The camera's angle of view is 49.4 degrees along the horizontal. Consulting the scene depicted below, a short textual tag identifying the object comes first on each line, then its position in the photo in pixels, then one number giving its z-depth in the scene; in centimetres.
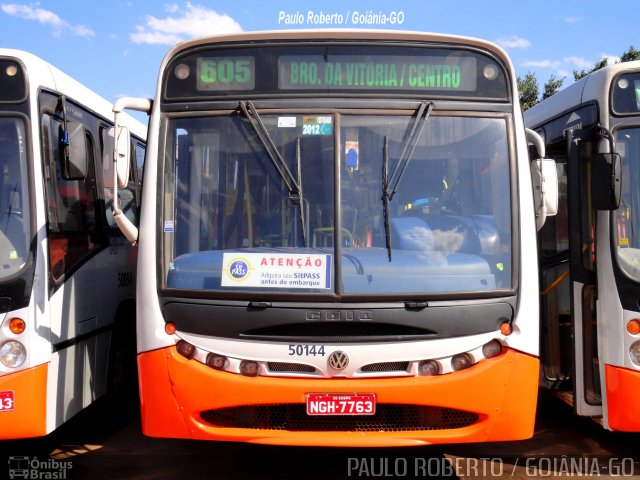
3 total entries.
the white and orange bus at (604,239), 468
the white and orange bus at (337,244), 416
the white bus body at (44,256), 446
